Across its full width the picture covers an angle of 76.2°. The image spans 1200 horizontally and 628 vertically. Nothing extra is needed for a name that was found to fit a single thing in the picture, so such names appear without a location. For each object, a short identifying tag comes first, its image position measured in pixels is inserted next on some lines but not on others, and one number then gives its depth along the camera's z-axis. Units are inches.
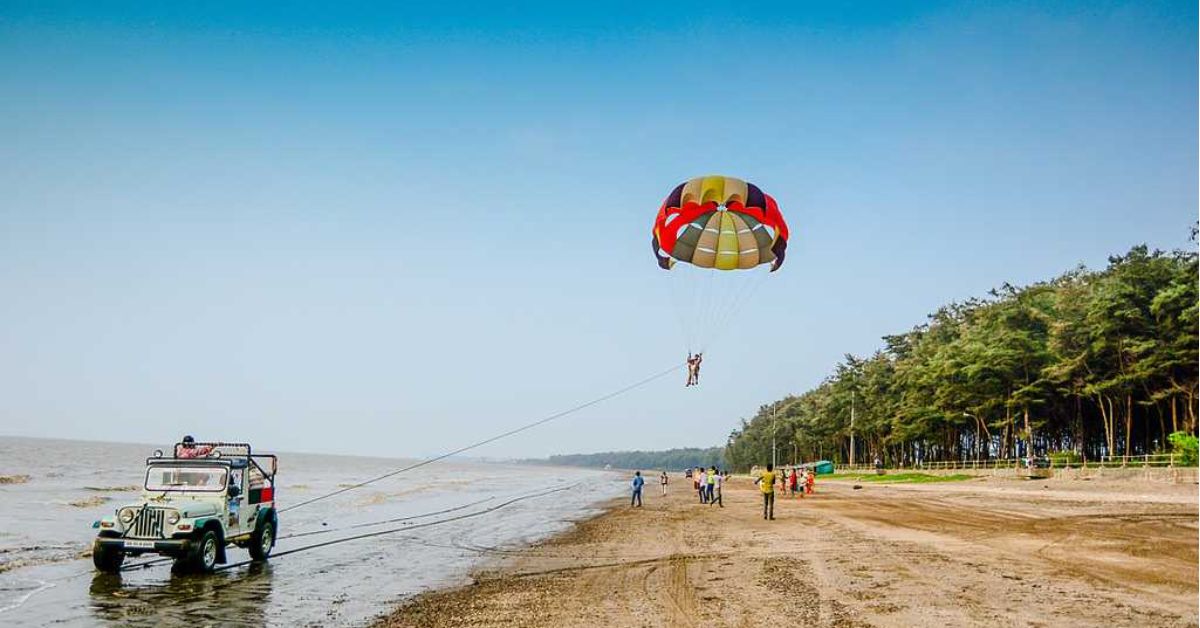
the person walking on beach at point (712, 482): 1522.9
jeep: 571.8
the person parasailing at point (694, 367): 1007.6
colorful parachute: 987.9
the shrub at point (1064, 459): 1827.9
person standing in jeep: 659.6
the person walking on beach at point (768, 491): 1077.8
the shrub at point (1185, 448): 1406.3
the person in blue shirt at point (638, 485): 1586.5
